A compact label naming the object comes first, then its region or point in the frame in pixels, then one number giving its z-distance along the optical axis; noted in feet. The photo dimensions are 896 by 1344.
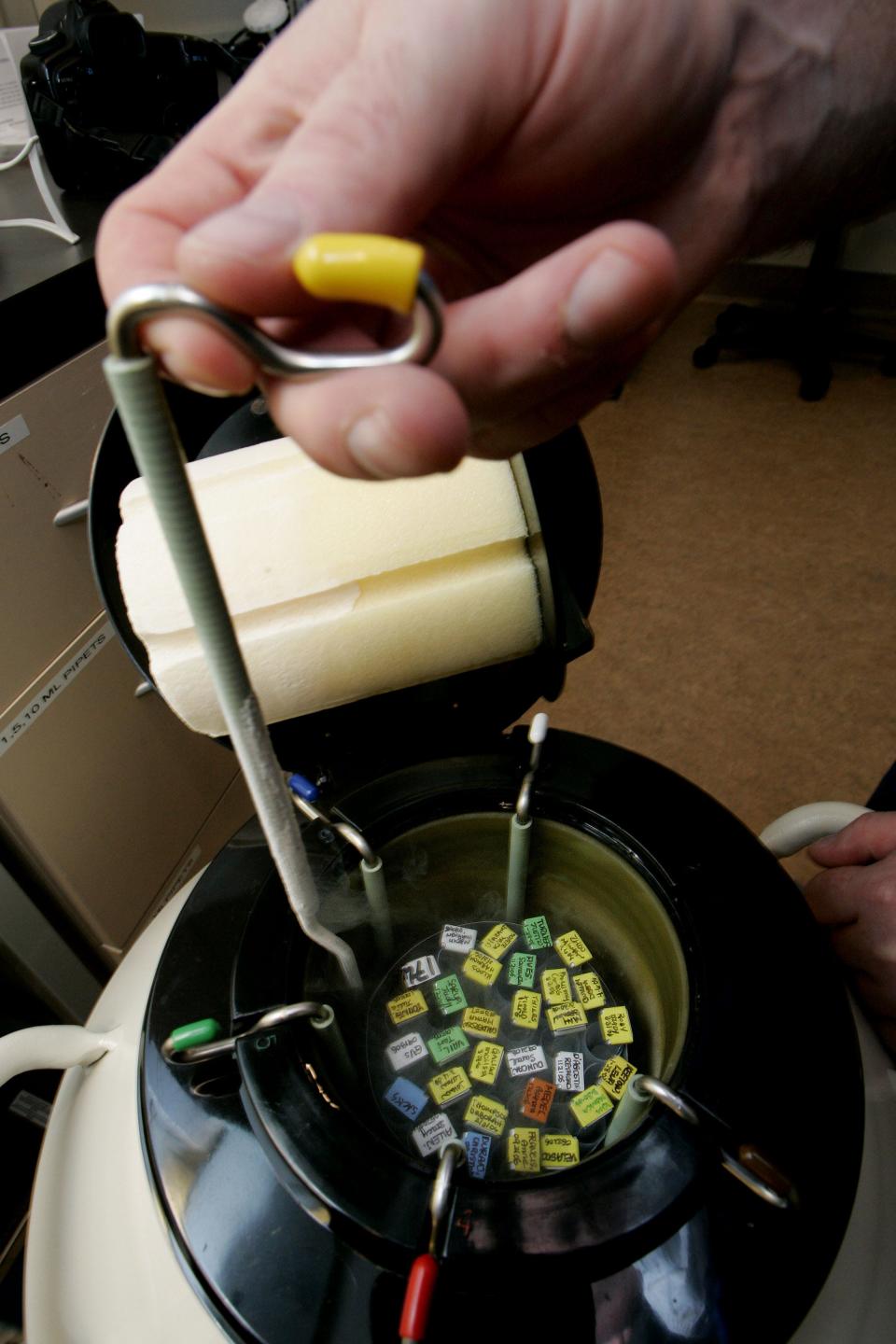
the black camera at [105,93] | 2.86
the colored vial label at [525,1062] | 1.73
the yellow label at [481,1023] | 1.78
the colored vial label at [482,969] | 1.87
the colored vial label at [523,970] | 1.86
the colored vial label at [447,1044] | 1.73
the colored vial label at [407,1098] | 1.66
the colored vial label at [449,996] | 1.83
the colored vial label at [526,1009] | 1.79
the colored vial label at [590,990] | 1.82
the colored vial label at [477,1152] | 1.55
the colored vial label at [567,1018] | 1.78
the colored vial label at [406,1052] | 1.73
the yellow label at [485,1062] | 1.70
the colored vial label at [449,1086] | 1.67
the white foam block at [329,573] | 1.37
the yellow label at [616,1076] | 1.65
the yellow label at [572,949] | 1.88
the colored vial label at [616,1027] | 1.73
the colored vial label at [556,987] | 1.82
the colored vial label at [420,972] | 1.88
